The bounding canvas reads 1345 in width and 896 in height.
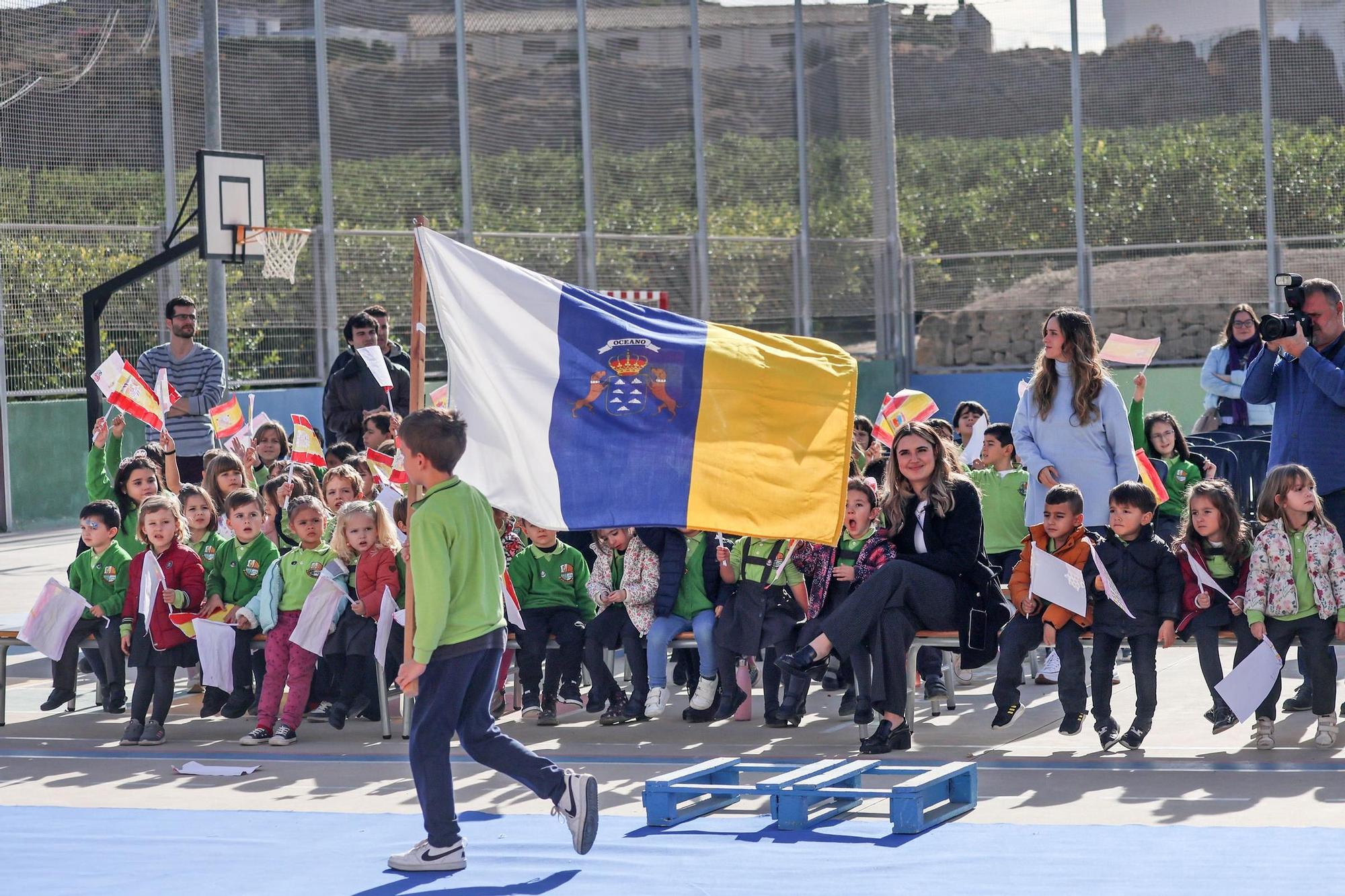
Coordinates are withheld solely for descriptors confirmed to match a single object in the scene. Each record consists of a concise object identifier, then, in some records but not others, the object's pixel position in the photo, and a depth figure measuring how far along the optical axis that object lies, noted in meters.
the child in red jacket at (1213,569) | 14.39
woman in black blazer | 14.60
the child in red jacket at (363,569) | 16.25
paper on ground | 14.82
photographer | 15.30
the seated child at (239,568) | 16.94
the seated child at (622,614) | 16.62
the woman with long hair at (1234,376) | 23.76
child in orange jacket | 14.51
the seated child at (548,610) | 16.69
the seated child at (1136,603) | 14.26
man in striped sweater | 21.97
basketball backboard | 29.47
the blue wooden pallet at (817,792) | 11.93
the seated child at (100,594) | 17.26
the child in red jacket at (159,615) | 16.37
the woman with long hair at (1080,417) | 15.89
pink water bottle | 16.41
